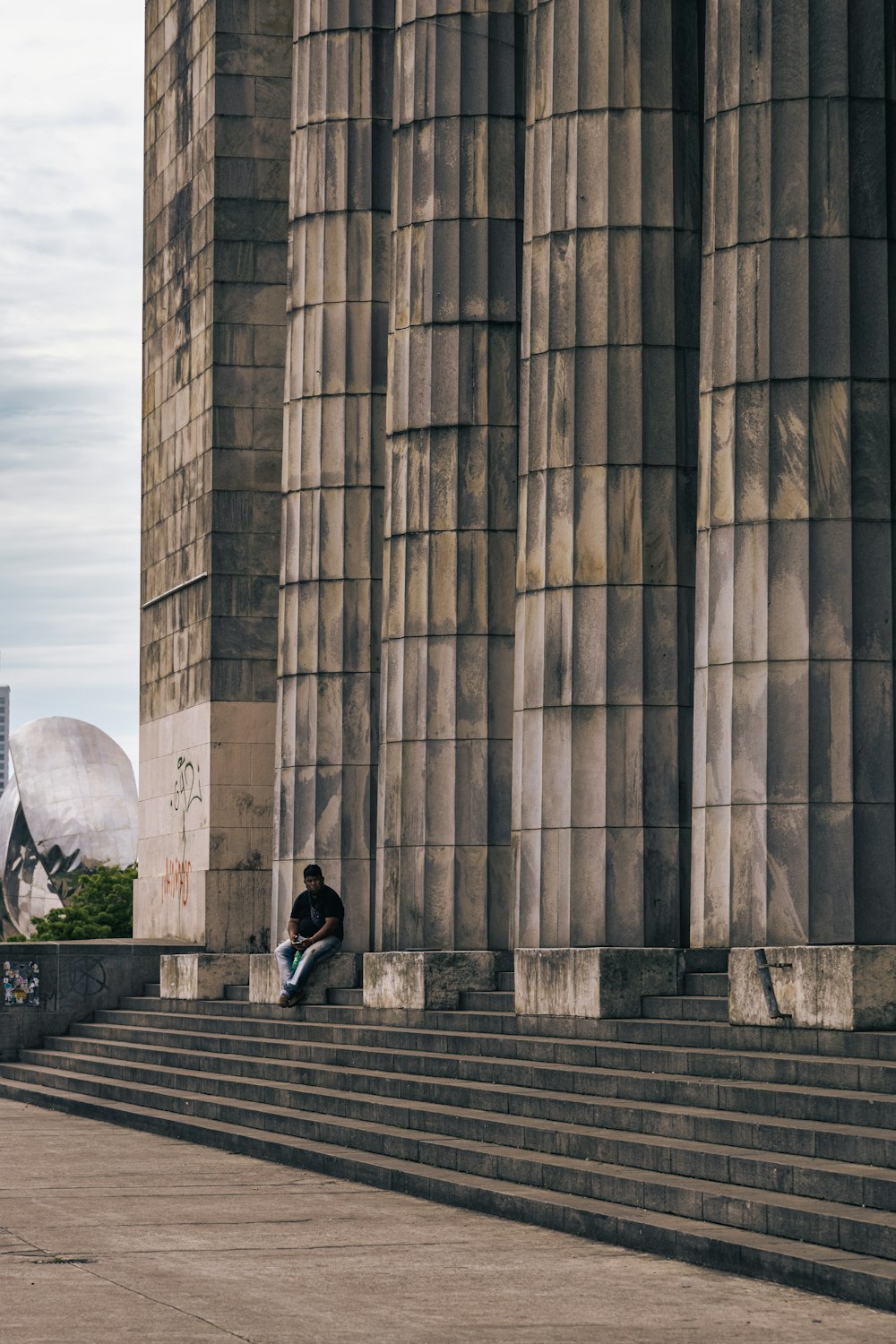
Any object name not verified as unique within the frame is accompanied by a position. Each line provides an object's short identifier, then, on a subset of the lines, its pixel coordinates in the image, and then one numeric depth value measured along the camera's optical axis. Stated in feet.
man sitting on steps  87.25
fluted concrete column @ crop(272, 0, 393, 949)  95.20
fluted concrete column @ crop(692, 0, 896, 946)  59.67
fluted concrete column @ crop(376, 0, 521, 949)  81.10
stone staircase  42.47
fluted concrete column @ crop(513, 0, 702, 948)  71.05
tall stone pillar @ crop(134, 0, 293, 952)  119.55
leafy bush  270.46
